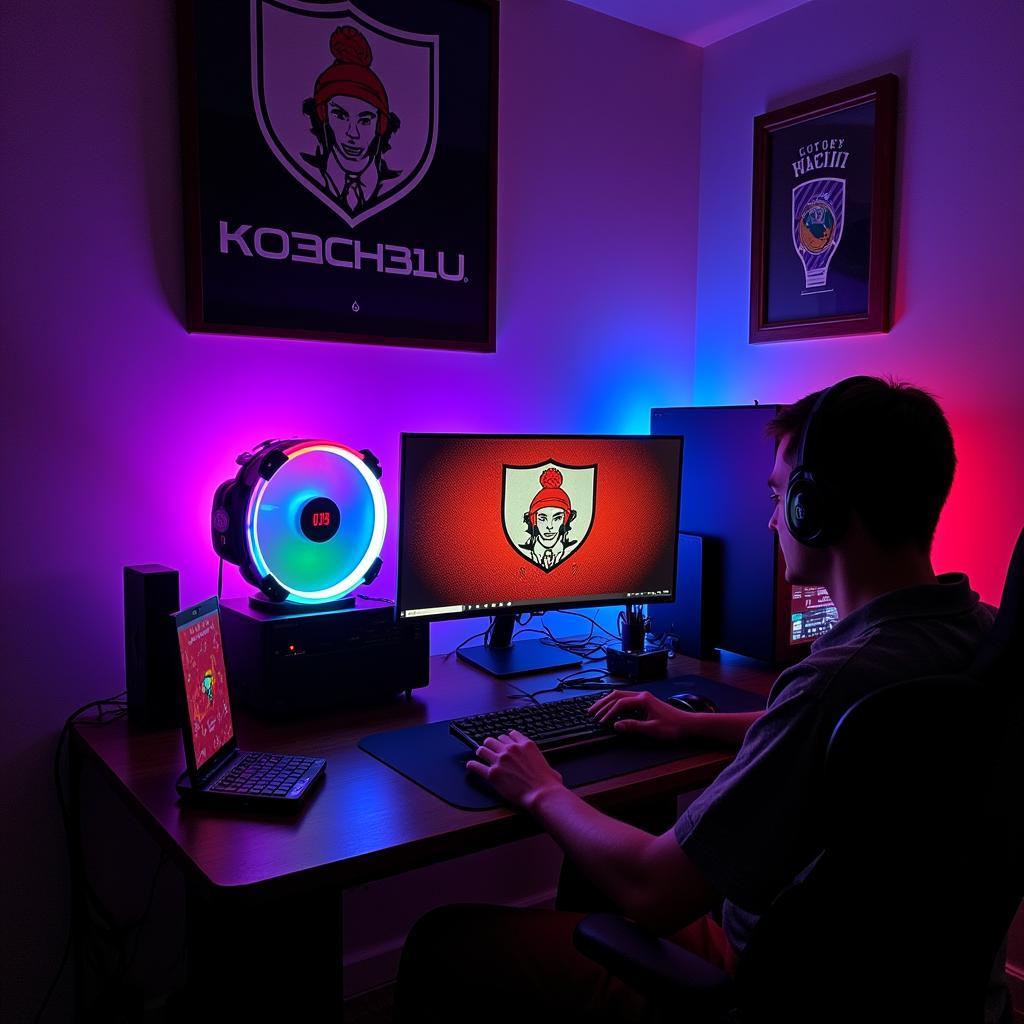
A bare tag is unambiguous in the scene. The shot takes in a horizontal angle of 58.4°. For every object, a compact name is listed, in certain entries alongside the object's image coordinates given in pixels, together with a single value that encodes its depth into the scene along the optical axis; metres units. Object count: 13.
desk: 1.11
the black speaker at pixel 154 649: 1.57
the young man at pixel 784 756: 1.00
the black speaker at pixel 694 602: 2.13
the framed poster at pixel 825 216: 2.16
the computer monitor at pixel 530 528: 1.83
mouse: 1.64
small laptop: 1.26
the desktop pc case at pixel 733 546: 2.02
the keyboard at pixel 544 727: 1.49
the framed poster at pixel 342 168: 1.79
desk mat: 1.34
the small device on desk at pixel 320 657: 1.61
